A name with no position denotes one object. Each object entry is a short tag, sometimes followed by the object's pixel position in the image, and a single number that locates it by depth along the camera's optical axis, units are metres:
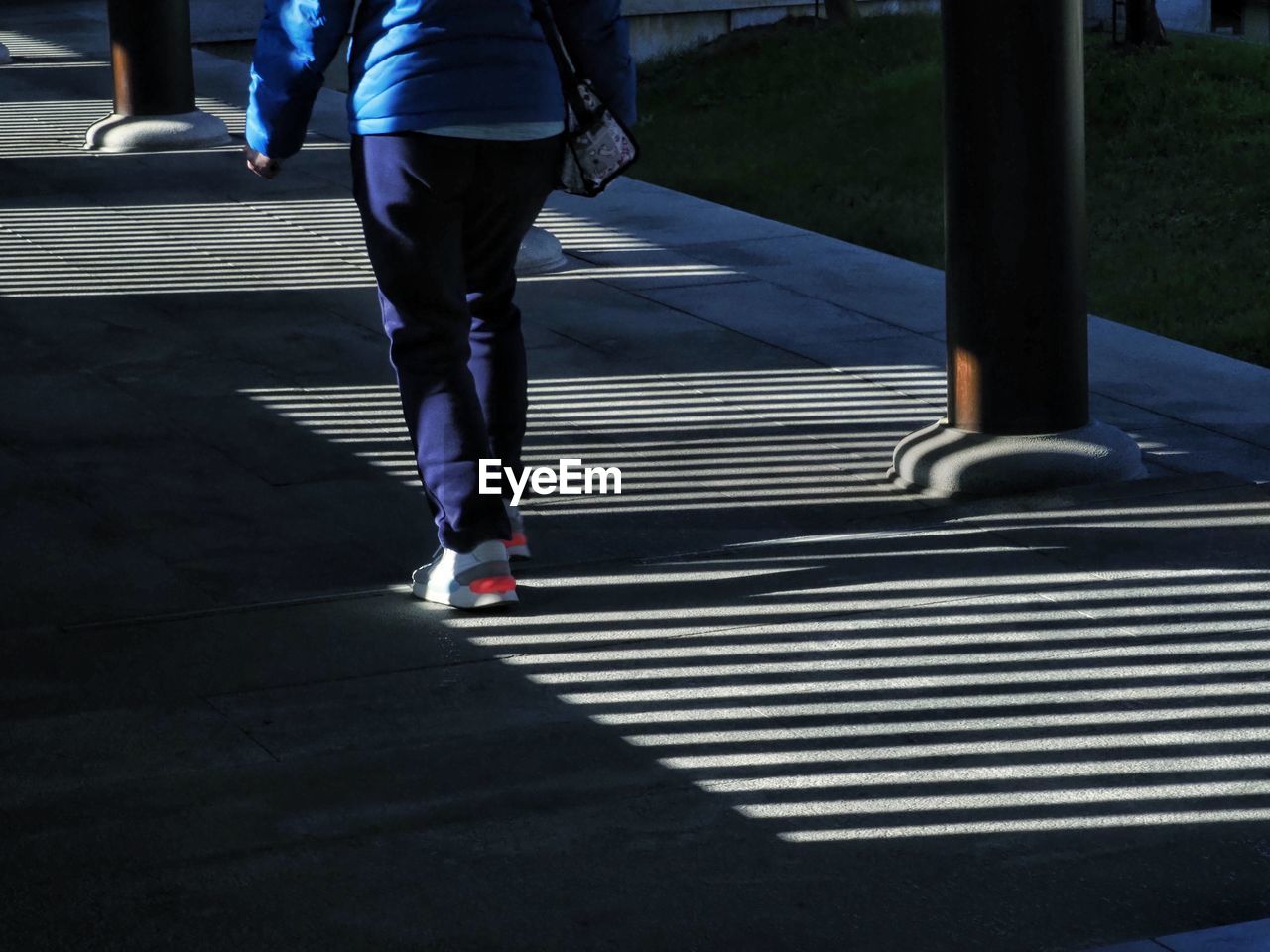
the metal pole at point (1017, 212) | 9.78
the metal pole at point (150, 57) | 21.72
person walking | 7.88
